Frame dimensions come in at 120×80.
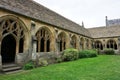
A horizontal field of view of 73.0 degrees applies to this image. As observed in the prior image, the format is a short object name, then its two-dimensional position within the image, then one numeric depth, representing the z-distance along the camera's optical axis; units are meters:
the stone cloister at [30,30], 6.45
